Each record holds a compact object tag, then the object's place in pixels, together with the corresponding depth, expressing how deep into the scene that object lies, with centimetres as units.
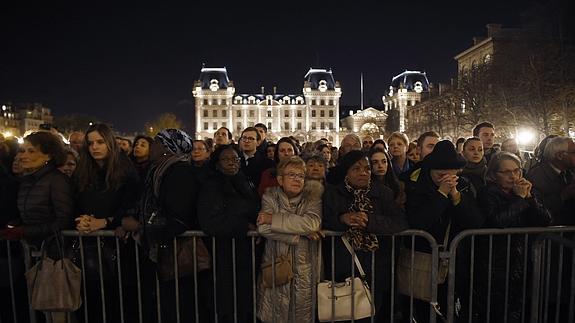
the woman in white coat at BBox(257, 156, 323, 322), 388
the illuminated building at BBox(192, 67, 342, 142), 9931
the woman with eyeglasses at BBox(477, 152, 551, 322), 427
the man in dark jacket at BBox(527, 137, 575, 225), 468
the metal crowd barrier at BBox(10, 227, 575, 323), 407
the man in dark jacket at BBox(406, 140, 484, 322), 402
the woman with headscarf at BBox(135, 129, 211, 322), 399
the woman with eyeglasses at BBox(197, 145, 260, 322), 396
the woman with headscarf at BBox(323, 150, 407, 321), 391
